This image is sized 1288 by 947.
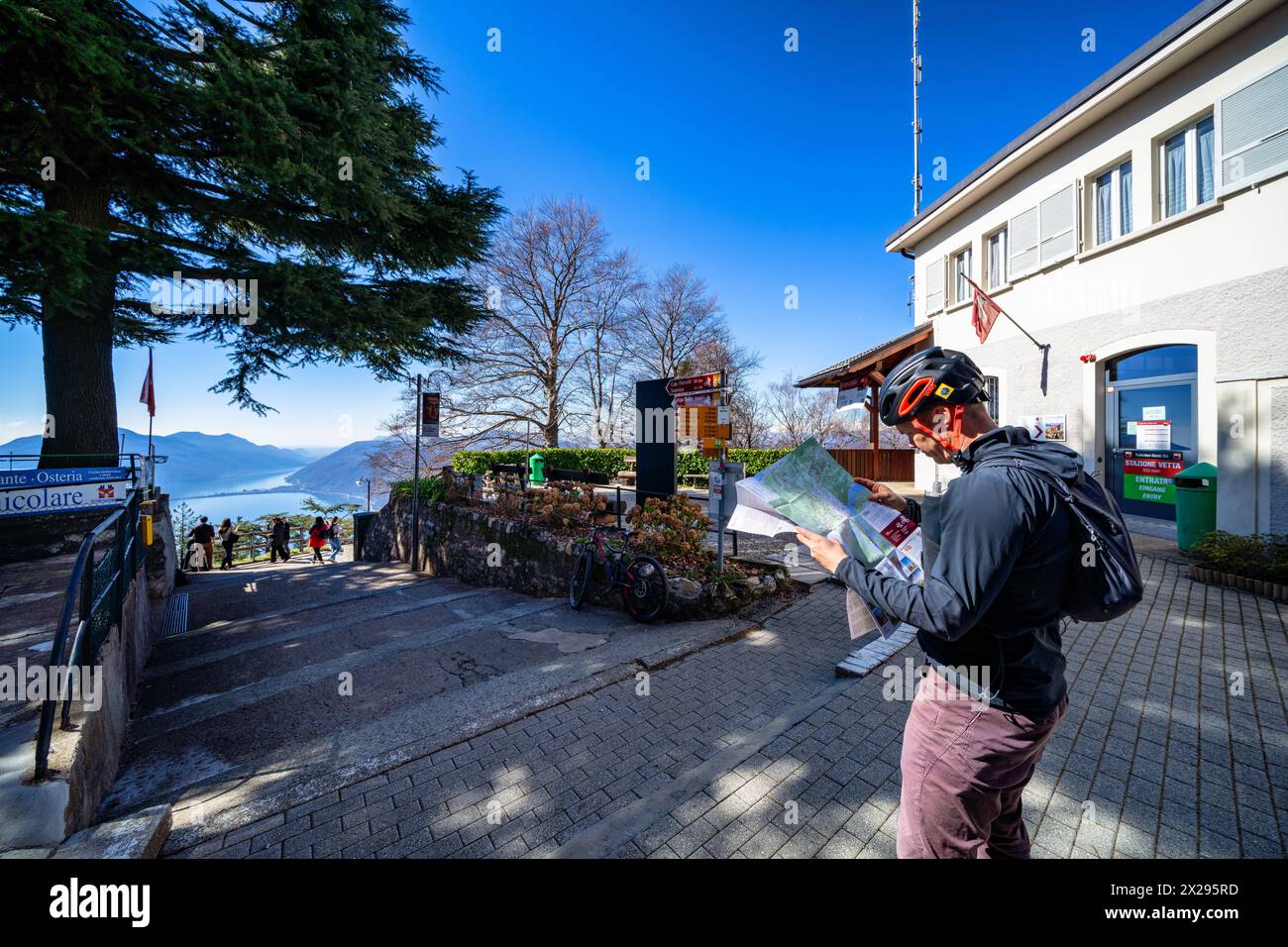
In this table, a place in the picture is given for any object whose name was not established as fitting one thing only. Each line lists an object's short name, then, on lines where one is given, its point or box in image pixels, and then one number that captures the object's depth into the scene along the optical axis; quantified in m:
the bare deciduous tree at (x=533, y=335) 24.59
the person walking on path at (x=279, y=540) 18.73
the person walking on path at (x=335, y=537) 22.40
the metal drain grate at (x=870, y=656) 4.36
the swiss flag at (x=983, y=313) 11.66
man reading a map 1.34
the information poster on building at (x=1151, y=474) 9.32
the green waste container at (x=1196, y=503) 8.09
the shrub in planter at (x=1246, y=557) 6.21
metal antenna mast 18.03
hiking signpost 6.62
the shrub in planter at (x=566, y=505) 8.88
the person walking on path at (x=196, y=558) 14.74
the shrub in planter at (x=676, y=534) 6.93
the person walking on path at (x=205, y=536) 14.91
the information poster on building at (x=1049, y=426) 10.69
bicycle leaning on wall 6.29
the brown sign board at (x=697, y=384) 6.83
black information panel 8.77
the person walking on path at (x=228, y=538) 17.62
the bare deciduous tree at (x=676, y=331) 33.69
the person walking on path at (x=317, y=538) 19.38
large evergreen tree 6.99
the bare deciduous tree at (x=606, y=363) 28.20
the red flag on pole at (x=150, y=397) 12.30
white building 7.56
